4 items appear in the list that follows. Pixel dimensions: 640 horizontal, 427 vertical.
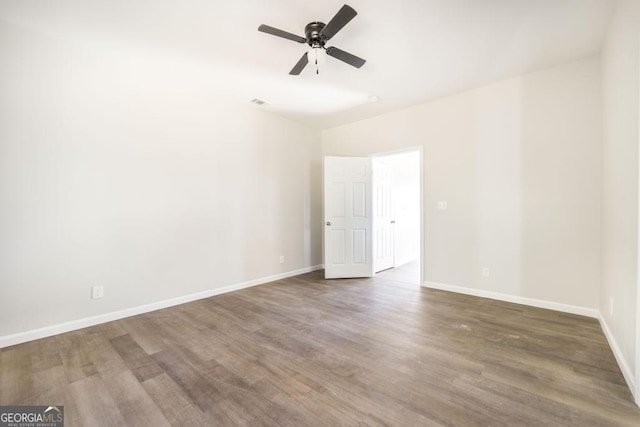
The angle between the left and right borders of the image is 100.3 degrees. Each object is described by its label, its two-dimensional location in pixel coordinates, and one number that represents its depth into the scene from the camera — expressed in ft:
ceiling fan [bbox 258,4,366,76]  6.21
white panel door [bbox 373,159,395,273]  15.89
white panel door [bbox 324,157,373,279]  15.16
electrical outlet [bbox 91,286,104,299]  9.17
